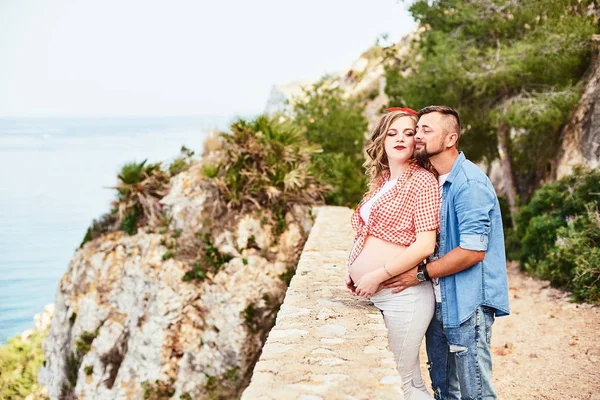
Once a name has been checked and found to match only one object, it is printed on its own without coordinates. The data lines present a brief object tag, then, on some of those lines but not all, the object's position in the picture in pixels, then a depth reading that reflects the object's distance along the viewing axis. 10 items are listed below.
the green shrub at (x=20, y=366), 23.20
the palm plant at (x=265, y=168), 11.21
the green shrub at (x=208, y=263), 10.78
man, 3.13
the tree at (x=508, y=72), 11.03
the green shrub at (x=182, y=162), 13.28
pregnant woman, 3.31
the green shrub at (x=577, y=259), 7.70
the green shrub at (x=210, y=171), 11.54
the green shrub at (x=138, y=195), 12.06
